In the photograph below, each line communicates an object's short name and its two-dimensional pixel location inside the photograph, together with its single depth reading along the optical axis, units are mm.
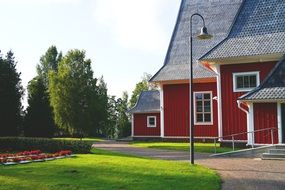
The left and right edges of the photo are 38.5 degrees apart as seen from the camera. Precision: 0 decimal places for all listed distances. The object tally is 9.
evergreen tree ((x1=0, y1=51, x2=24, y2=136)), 33125
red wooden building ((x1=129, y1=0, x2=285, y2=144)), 22016
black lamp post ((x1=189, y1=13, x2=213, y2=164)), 14917
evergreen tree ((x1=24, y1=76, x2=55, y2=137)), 36344
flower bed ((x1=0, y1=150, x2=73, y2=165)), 15533
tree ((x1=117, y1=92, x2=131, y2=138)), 56534
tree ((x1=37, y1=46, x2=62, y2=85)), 78250
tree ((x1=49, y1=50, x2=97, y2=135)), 43750
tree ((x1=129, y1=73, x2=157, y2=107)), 71688
